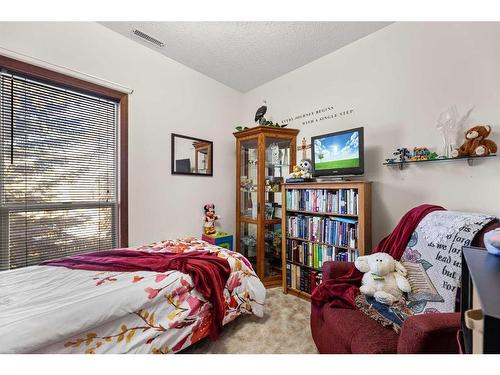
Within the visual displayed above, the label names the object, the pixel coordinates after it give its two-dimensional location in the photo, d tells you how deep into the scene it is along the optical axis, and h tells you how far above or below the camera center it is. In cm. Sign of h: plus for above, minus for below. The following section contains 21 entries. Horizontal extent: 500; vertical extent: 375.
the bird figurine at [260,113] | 274 +97
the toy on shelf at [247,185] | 279 +5
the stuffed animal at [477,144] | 142 +29
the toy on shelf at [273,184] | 269 +6
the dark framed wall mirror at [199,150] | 255 +50
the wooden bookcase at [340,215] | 179 -26
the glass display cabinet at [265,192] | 259 -5
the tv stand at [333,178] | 222 +10
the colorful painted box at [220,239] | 266 -63
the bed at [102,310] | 98 -64
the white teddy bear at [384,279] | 130 -58
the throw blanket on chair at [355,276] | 137 -63
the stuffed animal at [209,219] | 280 -40
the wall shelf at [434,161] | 151 +21
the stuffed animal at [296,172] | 241 +18
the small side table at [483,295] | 51 -30
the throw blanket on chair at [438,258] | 120 -44
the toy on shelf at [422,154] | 167 +26
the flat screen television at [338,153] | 193 +33
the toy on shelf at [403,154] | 180 +28
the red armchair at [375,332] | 85 -73
